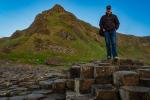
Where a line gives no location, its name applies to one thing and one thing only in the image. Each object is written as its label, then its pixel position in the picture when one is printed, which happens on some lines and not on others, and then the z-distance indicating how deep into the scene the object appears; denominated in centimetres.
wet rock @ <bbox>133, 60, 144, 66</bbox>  425
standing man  463
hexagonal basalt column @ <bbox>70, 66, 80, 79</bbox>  414
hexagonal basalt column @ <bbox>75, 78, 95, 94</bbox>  336
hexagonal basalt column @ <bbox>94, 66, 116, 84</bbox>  334
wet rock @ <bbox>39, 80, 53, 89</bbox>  424
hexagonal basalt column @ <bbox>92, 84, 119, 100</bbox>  277
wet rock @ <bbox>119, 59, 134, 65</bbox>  421
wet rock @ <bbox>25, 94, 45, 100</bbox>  348
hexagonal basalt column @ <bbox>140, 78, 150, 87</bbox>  281
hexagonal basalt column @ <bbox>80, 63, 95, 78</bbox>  357
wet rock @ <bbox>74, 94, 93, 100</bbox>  298
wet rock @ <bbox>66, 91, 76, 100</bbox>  308
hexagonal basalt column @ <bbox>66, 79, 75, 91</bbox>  376
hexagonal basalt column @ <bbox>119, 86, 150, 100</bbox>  241
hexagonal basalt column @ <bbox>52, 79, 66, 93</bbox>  397
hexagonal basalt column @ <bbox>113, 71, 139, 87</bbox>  284
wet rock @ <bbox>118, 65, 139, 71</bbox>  362
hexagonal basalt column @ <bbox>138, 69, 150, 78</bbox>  295
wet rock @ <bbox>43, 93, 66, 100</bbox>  349
